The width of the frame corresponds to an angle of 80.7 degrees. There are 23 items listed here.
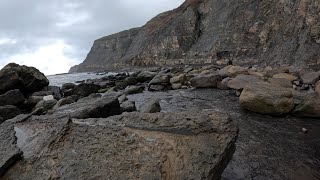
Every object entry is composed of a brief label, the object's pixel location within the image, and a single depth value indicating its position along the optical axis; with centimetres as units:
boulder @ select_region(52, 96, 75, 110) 956
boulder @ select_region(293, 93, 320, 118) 723
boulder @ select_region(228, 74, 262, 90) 1063
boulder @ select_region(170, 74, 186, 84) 1415
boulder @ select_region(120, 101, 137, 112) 737
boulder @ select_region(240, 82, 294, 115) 748
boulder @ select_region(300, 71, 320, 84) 1039
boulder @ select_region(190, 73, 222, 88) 1260
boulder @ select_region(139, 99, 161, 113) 727
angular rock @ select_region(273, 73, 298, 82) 1123
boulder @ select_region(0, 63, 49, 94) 1386
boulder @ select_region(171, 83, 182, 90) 1347
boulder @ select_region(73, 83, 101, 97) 1351
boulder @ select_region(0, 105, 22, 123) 879
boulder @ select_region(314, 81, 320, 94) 891
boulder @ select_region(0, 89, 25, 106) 1108
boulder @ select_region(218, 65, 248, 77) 1327
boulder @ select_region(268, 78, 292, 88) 1029
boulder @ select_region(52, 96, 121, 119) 554
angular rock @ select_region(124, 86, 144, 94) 1311
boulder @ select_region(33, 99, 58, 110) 1013
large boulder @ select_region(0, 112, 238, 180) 306
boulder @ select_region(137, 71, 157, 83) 1713
